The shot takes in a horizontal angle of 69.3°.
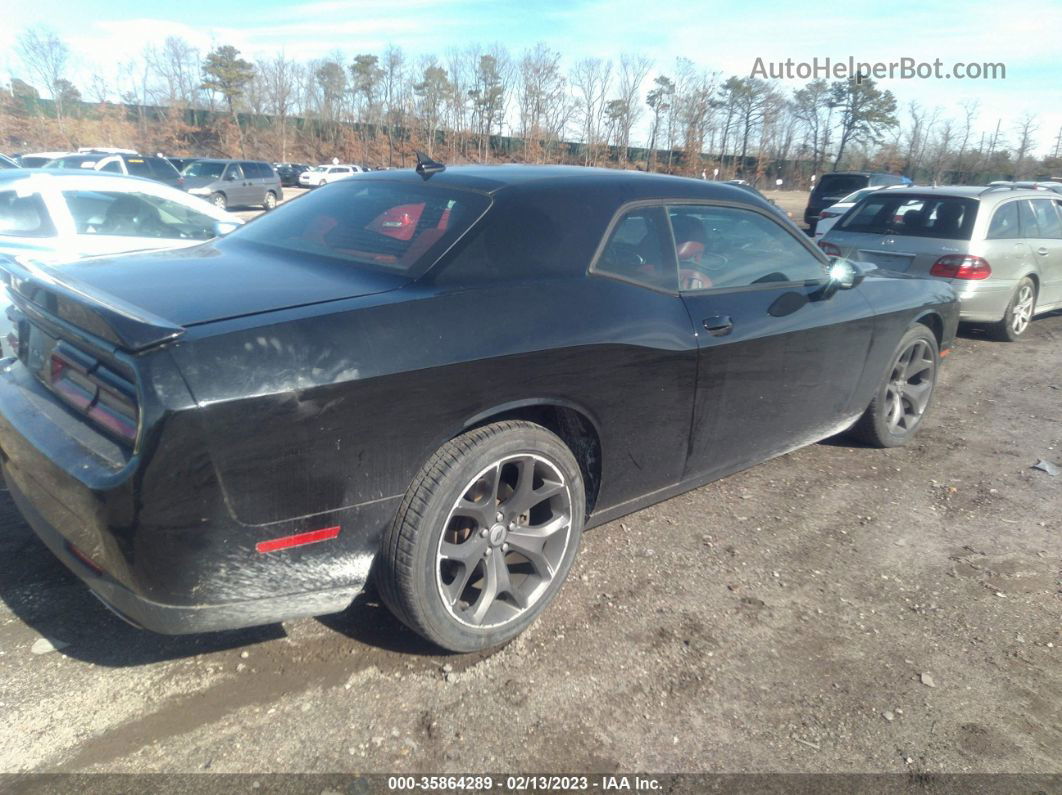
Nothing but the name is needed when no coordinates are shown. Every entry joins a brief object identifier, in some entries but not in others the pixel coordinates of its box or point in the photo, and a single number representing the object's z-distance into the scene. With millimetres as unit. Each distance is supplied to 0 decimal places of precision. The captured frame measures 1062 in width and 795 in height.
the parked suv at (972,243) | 7309
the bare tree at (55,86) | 44219
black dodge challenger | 2055
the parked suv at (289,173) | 40625
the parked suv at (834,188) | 20058
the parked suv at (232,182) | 24422
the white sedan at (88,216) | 5477
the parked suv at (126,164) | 19562
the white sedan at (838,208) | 15568
